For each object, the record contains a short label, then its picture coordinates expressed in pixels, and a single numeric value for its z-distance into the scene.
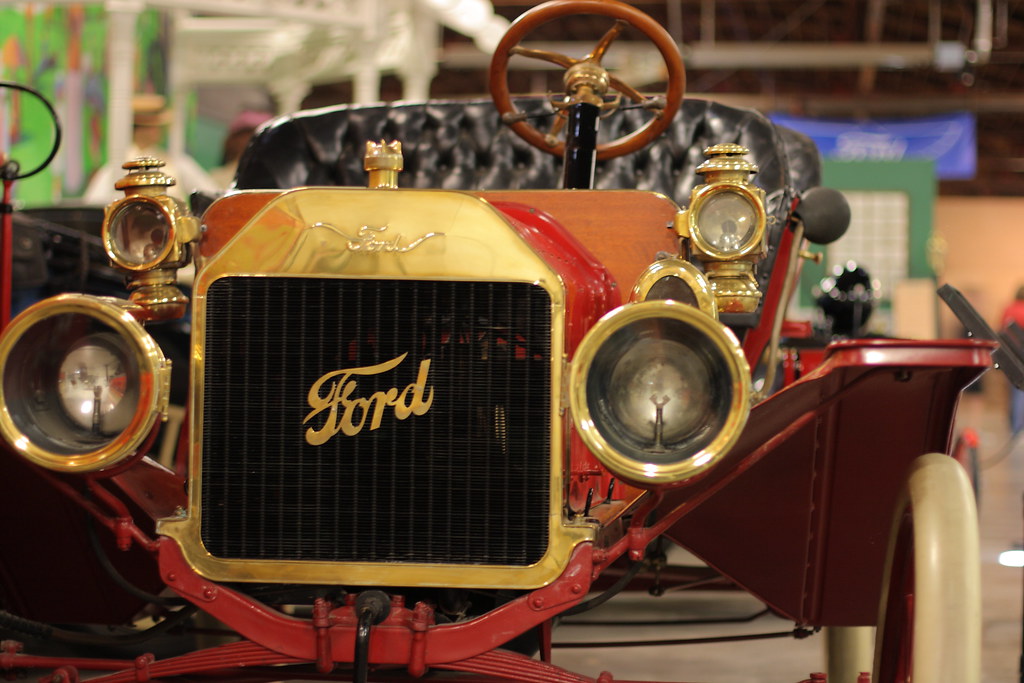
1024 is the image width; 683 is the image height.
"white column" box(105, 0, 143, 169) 7.01
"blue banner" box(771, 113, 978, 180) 14.13
